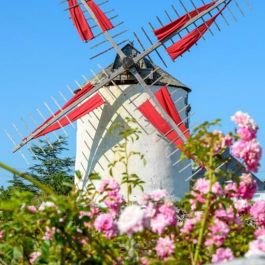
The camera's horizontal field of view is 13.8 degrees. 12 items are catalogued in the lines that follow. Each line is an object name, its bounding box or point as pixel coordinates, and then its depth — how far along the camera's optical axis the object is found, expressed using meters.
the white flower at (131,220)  4.03
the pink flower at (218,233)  4.75
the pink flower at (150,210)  4.99
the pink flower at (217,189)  4.86
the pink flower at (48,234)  5.10
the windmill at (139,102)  22.77
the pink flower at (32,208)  5.22
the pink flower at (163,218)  4.88
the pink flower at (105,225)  4.82
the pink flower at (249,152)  4.94
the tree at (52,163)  37.70
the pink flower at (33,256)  5.31
